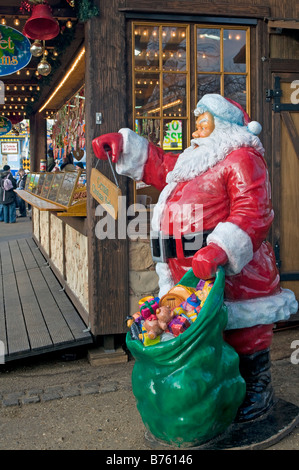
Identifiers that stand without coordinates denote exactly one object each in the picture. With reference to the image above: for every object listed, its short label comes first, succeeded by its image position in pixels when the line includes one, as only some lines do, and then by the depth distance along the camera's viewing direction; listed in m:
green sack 2.84
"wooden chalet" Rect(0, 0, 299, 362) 4.73
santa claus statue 3.01
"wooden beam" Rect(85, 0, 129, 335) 4.68
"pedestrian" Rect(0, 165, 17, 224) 15.82
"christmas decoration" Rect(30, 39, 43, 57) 5.19
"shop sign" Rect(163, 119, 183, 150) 5.04
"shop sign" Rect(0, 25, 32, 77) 5.24
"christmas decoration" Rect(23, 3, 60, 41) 4.56
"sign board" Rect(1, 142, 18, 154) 36.50
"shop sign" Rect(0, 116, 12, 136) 11.82
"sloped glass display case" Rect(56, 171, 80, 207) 5.36
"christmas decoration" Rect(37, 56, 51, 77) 5.72
